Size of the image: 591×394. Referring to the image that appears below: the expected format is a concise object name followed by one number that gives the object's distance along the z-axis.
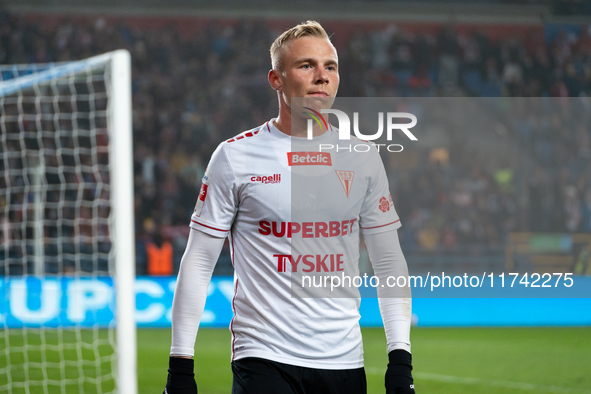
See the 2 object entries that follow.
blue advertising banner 16.11
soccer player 4.35
